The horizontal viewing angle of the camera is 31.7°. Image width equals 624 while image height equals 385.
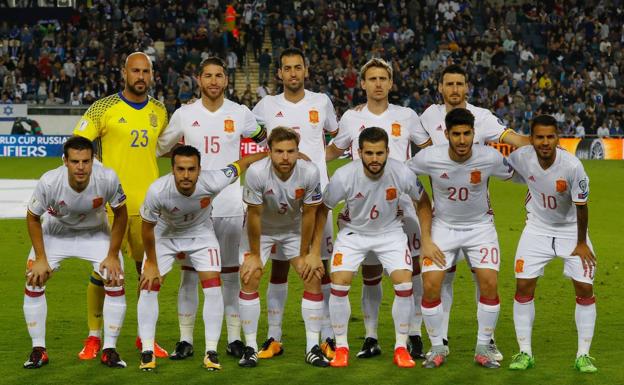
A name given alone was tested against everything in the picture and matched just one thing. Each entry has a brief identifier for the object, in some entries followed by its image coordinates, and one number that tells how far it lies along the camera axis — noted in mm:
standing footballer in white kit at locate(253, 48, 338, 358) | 9797
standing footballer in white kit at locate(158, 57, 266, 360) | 9828
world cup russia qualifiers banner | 33031
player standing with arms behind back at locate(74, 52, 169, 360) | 9766
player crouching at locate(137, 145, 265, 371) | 9008
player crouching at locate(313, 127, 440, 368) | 9195
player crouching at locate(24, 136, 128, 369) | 9039
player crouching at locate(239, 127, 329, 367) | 9211
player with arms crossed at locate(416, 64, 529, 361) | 9812
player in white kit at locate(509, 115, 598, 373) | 9008
